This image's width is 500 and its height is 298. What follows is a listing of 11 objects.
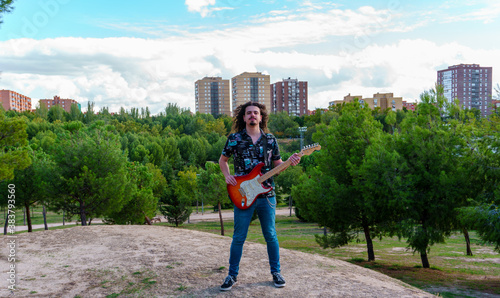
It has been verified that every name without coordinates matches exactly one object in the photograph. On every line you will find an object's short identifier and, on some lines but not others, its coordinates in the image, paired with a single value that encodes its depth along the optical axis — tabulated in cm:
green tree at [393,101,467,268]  1473
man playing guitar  514
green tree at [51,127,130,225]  2047
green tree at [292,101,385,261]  1762
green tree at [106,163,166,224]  2516
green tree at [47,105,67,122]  10184
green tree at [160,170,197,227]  3456
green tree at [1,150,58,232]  2209
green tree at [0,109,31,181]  1480
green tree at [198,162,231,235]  3291
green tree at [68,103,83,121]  10225
